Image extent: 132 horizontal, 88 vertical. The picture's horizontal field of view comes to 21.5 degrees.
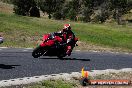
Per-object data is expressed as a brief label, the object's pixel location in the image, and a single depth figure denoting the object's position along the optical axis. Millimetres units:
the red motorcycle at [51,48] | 20281
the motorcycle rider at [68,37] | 21047
